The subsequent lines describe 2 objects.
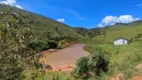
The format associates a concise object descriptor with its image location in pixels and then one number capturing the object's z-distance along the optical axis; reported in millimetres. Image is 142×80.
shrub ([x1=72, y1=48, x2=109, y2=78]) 7394
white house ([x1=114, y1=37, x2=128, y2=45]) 22400
